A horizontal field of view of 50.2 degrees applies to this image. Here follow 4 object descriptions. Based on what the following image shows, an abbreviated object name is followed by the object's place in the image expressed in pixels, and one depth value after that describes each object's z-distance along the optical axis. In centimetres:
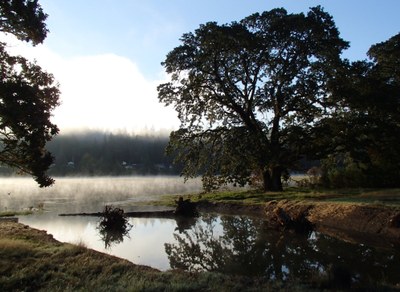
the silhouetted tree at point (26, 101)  1542
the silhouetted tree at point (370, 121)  3297
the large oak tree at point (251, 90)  3684
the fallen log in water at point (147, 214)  2914
